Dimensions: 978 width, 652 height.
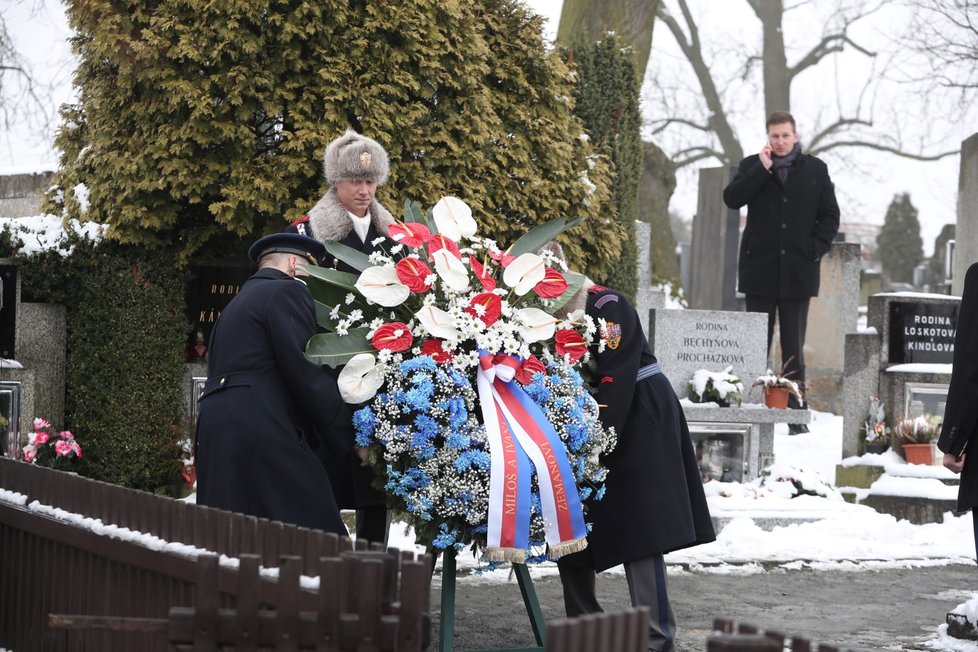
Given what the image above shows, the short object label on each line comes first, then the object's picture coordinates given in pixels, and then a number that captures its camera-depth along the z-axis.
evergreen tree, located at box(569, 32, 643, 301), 12.84
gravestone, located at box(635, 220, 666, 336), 14.28
